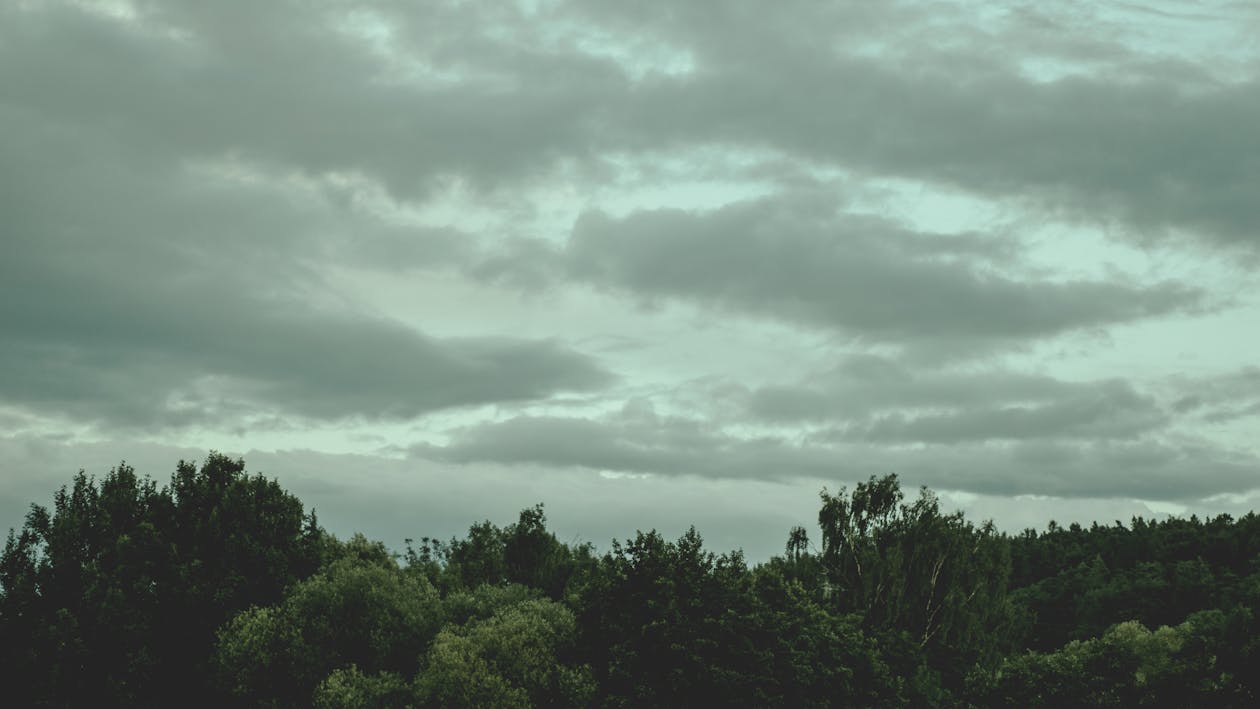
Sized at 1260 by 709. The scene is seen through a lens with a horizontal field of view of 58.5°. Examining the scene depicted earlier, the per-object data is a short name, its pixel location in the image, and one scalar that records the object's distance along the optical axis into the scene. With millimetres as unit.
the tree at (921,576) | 88188
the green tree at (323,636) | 70000
